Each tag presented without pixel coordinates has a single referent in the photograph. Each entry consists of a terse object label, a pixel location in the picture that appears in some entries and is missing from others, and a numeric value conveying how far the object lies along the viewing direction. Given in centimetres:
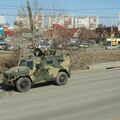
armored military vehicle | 1823
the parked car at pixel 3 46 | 8244
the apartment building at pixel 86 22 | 14721
